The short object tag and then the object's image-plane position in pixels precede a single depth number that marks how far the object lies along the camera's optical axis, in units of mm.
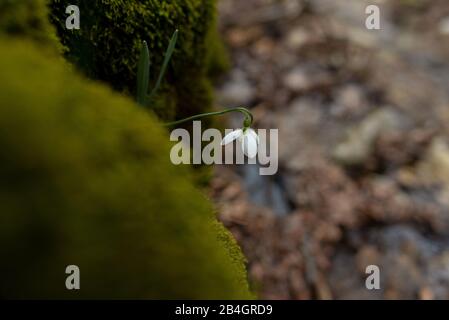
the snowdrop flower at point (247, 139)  1470
